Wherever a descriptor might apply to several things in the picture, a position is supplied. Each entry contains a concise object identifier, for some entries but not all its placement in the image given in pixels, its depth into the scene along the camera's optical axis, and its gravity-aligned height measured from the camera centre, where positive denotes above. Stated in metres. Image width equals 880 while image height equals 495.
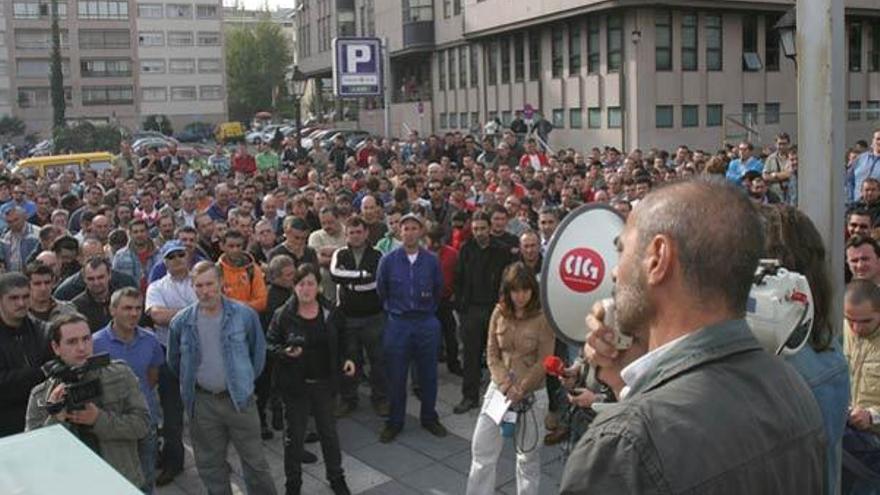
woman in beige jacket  5.68 -1.40
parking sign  18.47 +2.54
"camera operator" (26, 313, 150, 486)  4.25 -1.16
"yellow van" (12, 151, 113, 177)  20.09 +0.59
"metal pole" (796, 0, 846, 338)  3.87 +0.23
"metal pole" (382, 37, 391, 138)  19.41 +2.51
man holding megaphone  1.47 -0.40
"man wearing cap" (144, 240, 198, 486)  6.79 -1.10
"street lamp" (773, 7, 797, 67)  8.89 +1.56
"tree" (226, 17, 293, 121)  85.31 +12.25
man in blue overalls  7.49 -1.34
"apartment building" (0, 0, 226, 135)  79.88 +12.58
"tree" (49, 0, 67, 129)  69.06 +8.79
